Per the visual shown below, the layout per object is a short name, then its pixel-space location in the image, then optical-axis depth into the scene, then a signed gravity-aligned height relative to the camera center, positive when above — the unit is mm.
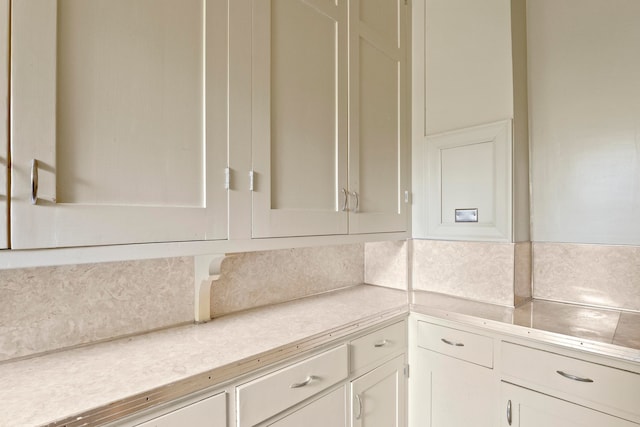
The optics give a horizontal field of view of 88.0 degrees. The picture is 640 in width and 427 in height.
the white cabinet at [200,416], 810 -510
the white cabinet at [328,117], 1211 +439
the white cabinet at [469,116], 1636 +540
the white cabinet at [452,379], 1430 -748
